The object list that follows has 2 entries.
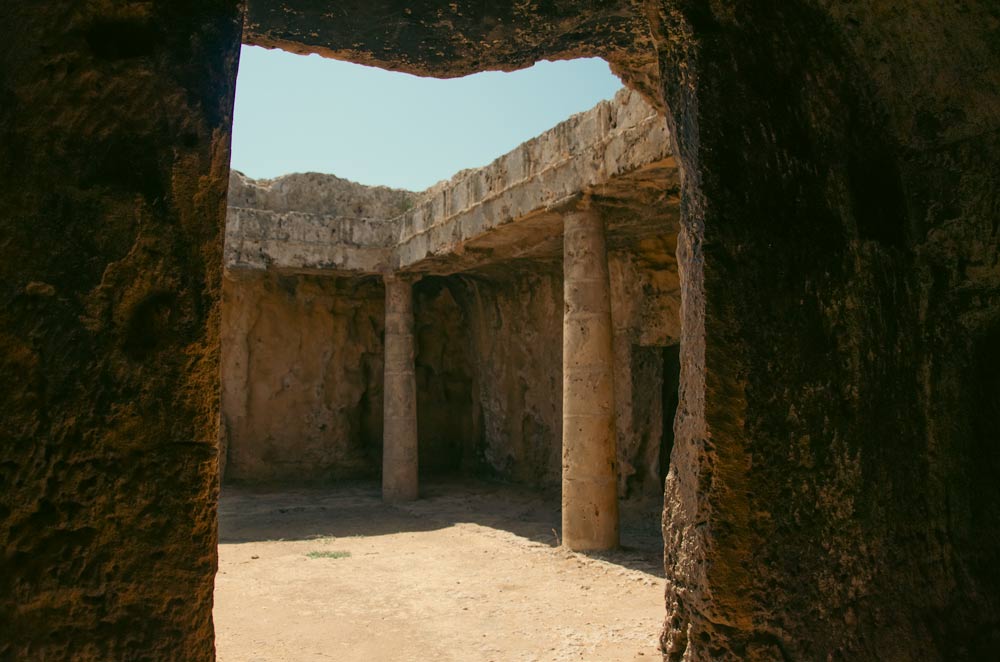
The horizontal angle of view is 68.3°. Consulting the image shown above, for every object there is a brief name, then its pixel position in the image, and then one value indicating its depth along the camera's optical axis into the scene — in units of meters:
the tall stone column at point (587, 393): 7.62
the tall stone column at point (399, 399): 11.73
